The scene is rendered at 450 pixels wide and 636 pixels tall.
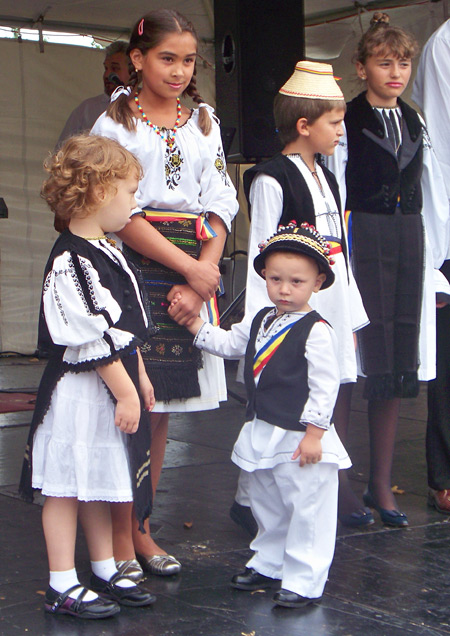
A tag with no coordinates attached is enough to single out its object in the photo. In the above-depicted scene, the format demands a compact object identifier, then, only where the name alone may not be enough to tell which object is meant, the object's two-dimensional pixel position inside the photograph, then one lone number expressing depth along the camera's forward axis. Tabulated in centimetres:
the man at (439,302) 709
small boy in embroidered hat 506
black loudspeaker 1141
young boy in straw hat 600
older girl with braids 553
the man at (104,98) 1095
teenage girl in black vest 655
